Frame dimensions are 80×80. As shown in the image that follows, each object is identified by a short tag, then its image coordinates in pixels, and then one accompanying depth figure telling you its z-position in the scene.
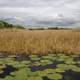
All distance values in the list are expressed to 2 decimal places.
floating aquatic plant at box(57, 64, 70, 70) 5.64
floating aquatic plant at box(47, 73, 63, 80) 4.76
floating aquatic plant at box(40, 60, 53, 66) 6.26
